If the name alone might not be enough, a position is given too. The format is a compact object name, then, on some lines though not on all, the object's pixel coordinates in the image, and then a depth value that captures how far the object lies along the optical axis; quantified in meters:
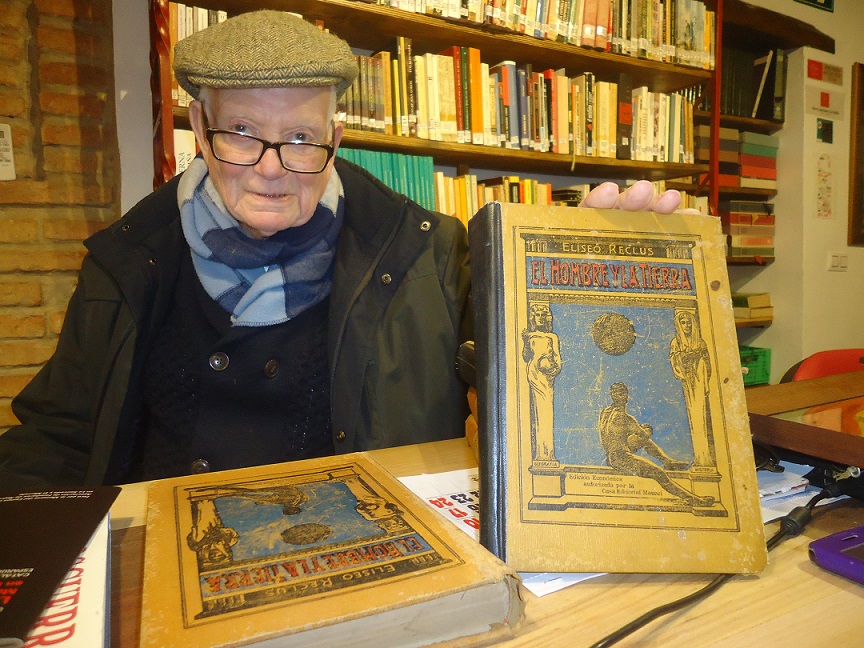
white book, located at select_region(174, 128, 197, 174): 1.64
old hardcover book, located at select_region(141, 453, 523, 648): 0.33
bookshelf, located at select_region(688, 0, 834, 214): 2.68
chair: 1.58
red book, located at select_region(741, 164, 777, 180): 3.22
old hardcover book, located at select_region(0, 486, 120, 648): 0.31
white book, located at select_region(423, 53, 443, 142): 1.97
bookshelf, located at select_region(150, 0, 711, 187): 1.62
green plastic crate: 3.24
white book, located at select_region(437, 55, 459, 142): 1.99
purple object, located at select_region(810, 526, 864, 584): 0.45
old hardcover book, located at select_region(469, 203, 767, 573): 0.46
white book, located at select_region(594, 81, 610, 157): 2.33
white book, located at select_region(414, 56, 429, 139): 1.94
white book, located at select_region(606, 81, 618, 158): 2.36
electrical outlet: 3.41
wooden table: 0.38
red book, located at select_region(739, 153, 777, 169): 3.21
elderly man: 1.00
